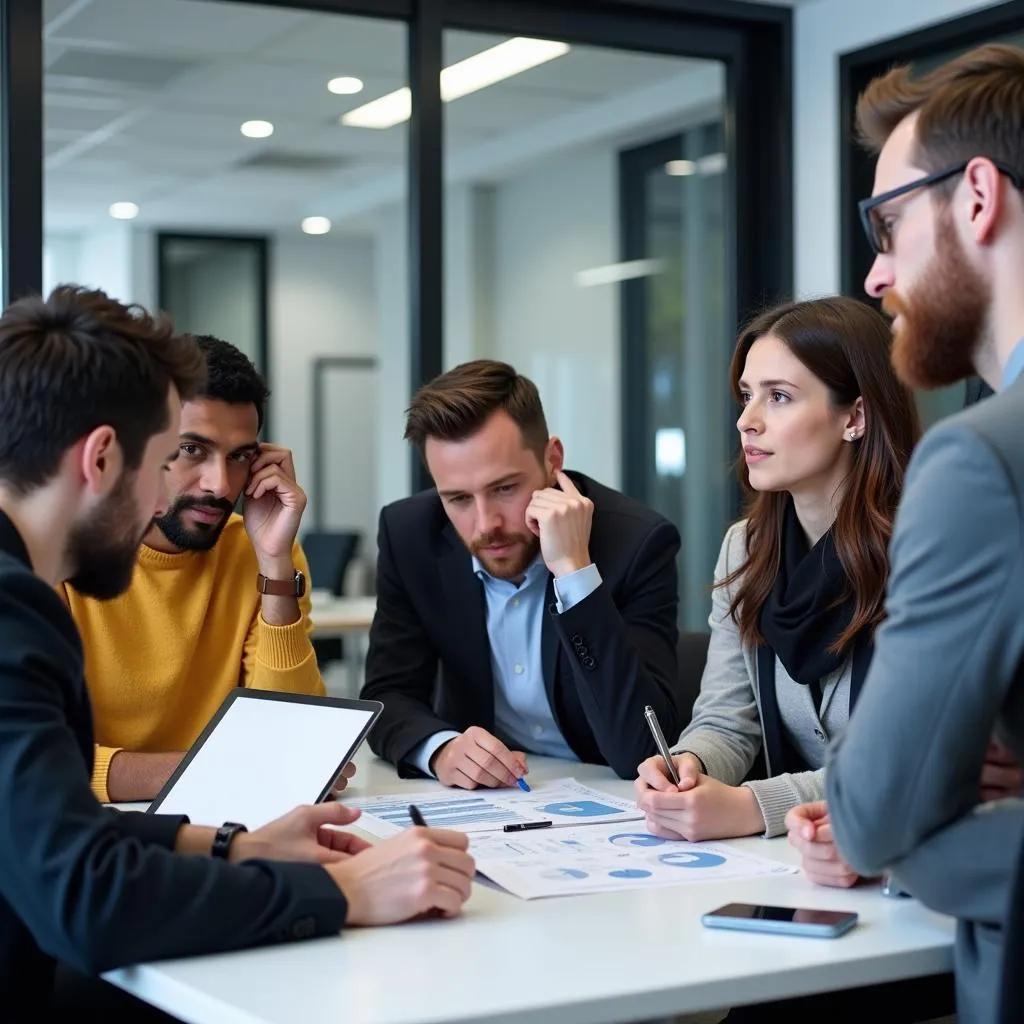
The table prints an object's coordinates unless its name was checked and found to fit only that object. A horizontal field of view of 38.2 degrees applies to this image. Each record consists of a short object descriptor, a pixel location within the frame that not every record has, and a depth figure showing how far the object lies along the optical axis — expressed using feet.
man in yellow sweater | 8.04
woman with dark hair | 7.48
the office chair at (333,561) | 23.56
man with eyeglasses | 4.33
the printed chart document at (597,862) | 5.58
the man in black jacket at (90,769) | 4.60
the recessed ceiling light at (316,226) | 32.82
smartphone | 4.91
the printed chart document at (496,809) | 6.63
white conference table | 4.28
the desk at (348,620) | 16.80
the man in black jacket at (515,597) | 8.07
